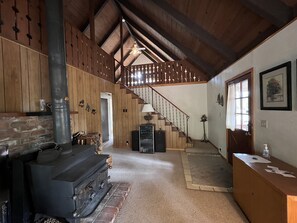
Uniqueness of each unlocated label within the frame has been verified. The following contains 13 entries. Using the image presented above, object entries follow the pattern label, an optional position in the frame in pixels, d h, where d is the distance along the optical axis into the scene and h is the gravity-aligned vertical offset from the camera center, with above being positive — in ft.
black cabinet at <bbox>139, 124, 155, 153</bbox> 16.70 -3.15
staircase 19.59 +0.44
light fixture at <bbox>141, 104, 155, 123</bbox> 16.60 +0.06
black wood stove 5.58 -2.79
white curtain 11.65 -0.09
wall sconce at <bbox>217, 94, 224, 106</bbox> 13.42 +0.68
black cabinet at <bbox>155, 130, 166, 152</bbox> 16.80 -3.57
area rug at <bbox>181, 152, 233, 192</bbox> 9.09 -4.51
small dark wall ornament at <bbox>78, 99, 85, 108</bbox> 11.66 +0.53
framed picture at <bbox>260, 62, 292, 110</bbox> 5.93 +0.75
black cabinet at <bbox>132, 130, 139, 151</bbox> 17.43 -3.53
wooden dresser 4.14 -2.77
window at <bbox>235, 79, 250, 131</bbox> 9.57 +0.10
